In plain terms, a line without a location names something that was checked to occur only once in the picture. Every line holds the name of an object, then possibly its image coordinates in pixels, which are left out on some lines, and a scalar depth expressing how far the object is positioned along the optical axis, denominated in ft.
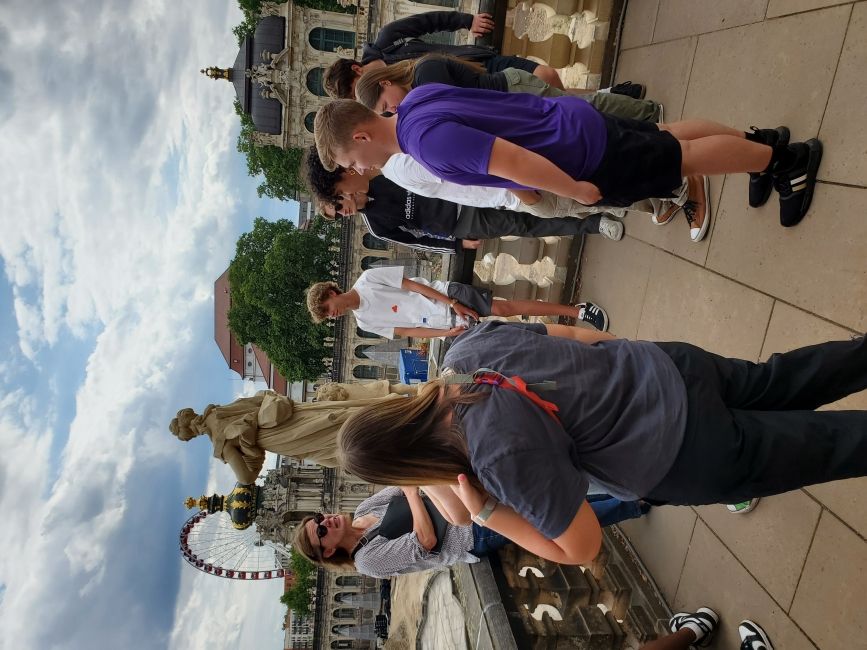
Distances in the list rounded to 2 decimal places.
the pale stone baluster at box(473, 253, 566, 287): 22.65
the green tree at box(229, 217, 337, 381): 85.92
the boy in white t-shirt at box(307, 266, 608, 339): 18.16
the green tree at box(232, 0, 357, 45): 77.61
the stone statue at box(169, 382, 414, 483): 12.92
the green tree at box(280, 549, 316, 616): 106.11
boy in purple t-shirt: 8.43
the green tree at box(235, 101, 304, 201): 88.74
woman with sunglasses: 13.43
